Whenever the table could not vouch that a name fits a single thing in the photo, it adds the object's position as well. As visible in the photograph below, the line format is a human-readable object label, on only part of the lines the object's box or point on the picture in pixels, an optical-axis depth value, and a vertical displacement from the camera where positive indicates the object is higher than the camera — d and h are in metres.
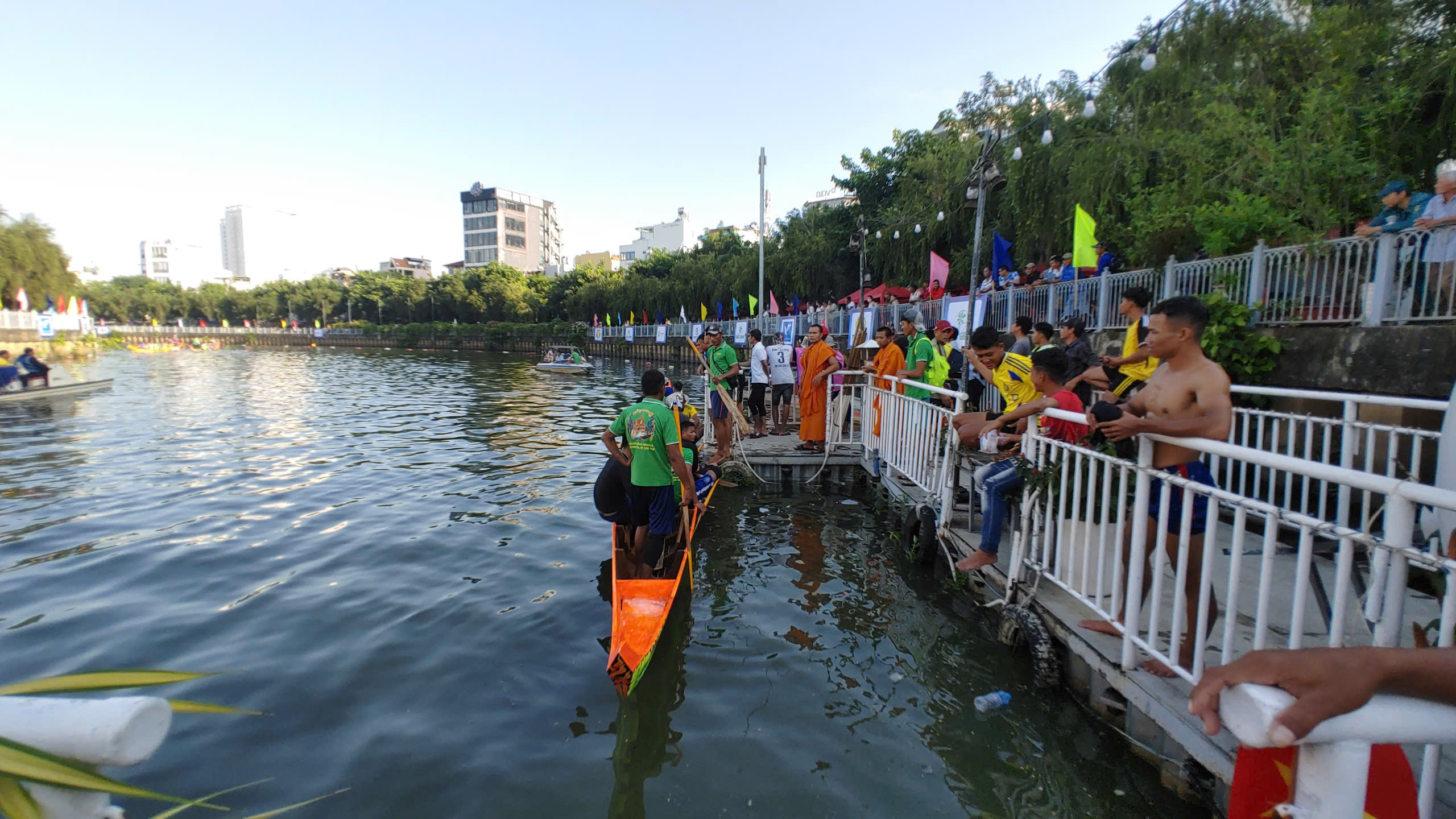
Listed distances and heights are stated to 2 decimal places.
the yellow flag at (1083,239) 9.74 +1.41
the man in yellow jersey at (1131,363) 5.68 -0.22
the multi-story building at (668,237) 103.38 +14.94
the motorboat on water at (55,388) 21.98 -1.91
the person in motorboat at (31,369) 22.44 -1.20
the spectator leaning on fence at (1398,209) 7.50 +1.44
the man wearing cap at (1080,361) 6.29 -0.21
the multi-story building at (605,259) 107.78 +12.13
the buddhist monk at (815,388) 10.41 -0.79
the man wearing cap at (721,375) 11.02 -0.61
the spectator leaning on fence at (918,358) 8.40 -0.26
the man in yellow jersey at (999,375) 5.79 -0.33
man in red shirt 4.70 -0.64
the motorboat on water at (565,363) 35.81 -1.49
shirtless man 3.47 -0.36
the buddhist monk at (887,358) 9.62 -0.29
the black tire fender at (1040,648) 4.51 -2.01
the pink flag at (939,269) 14.12 +1.40
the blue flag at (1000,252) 12.32 +1.53
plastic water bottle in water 4.54 -2.37
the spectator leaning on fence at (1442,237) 6.64 +0.99
